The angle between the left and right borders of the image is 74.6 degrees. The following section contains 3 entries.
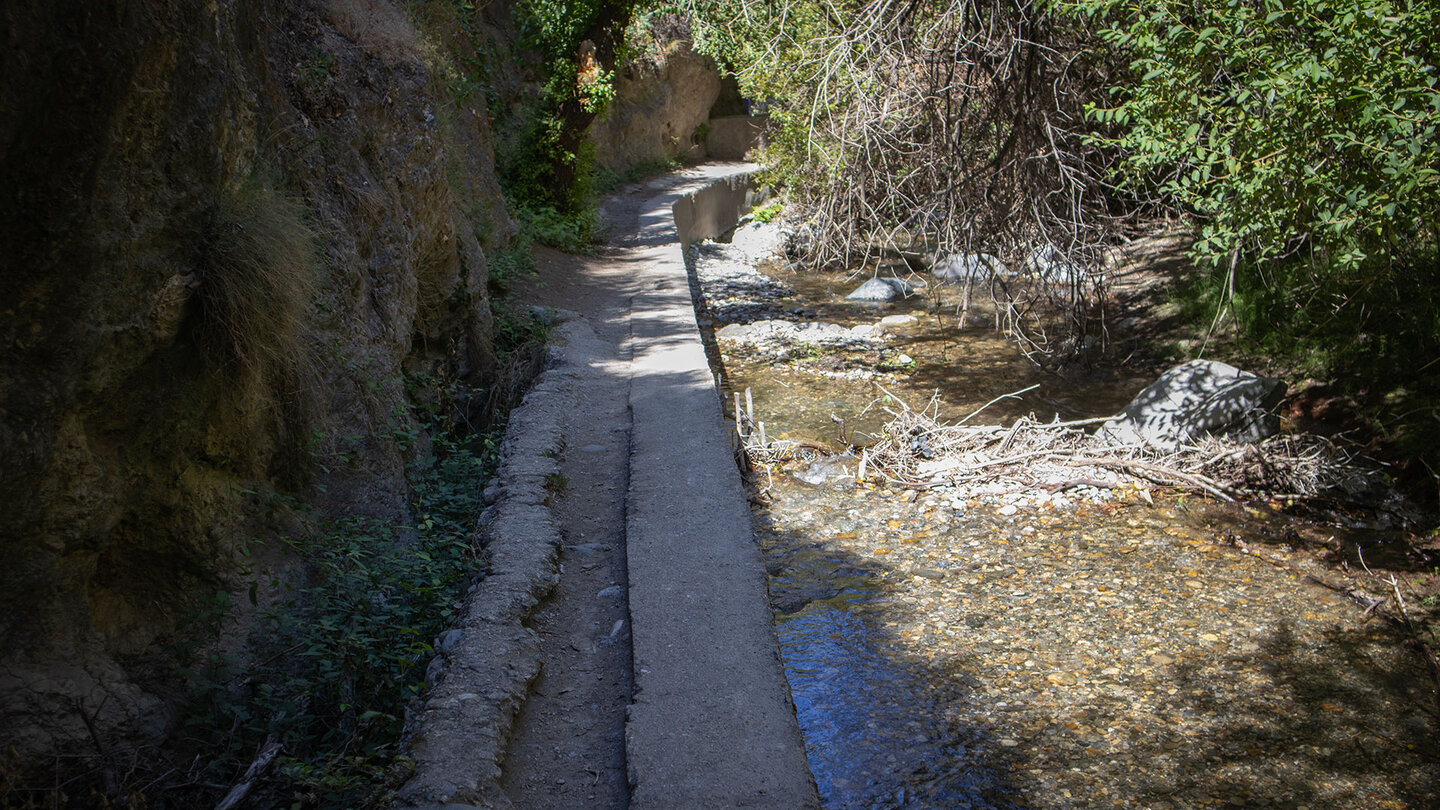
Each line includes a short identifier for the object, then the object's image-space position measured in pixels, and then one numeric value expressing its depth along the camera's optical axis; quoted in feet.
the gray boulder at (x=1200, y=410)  20.72
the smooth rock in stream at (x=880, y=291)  37.68
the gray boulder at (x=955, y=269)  36.81
